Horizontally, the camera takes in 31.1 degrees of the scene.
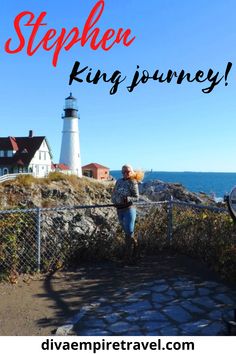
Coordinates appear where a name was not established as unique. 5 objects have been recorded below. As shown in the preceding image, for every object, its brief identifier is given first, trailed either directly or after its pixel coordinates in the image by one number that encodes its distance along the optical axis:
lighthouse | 52.84
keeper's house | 51.19
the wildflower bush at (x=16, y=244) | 6.40
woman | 7.00
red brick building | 76.12
